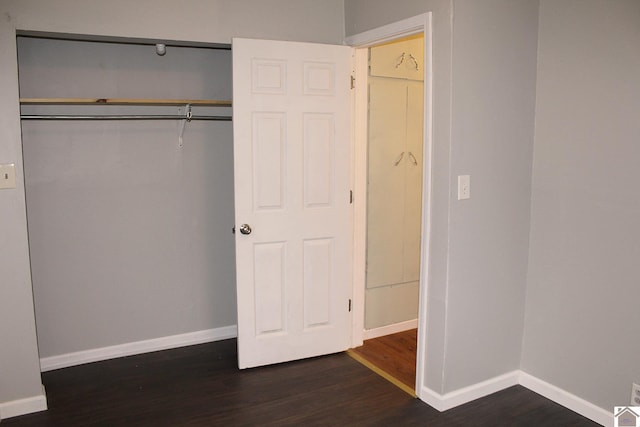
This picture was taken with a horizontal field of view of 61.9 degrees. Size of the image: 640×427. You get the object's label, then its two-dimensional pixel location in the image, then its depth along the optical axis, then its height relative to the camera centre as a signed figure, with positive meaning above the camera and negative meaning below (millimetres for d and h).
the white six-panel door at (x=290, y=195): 3143 -309
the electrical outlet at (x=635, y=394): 2520 -1182
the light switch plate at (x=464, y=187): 2739 -219
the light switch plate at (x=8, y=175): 2635 -146
